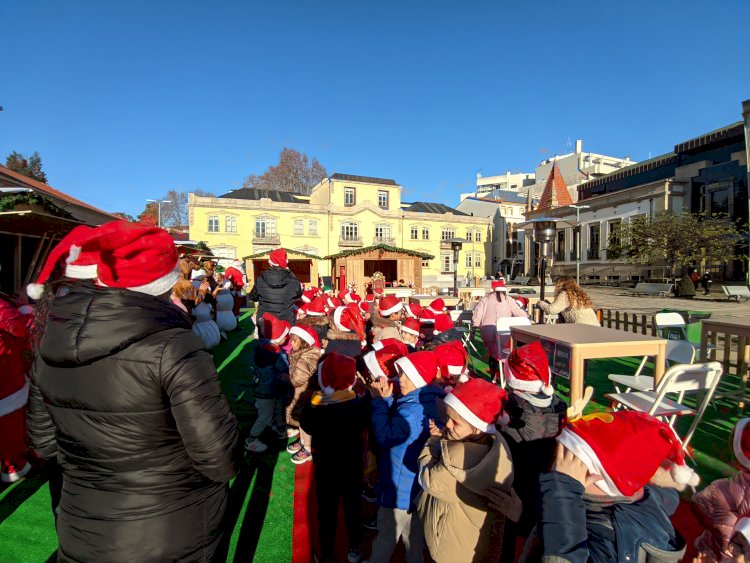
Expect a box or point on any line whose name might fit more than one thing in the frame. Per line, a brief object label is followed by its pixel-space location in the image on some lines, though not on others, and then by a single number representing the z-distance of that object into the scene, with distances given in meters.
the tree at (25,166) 39.41
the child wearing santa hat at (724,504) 1.79
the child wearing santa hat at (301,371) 3.67
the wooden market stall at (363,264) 20.95
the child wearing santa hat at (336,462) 2.40
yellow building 34.59
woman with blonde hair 5.90
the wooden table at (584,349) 4.11
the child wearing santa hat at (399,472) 2.33
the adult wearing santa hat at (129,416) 1.28
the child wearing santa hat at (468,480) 1.75
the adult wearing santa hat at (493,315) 6.18
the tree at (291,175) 46.19
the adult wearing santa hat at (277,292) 5.47
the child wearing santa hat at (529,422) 2.44
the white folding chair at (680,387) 3.53
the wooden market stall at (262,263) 24.23
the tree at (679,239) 24.38
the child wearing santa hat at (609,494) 1.39
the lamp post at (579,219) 36.44
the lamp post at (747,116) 17.28
